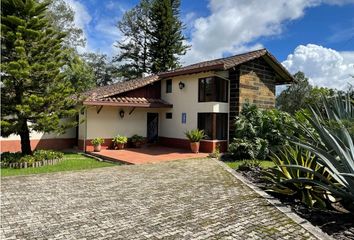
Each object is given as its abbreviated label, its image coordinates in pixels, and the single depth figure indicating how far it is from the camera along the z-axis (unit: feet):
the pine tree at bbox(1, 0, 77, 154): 37.11
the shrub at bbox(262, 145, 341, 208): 19.67
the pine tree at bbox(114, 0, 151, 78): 118.93
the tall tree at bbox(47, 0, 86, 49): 96.07
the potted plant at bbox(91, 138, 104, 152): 52.80
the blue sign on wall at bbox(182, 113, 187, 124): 58.21
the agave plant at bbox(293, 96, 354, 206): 17.48
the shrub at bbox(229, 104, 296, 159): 45.78
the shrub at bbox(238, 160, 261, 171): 34.83
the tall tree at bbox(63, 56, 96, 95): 94.96
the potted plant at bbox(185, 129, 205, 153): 51.89
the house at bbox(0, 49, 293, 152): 53.42
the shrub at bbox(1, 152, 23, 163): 37.57
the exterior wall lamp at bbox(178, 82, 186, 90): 58.95
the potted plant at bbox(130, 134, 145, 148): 58.85
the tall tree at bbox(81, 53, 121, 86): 128.98
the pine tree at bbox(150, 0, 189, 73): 109.50
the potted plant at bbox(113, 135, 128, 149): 56.29
